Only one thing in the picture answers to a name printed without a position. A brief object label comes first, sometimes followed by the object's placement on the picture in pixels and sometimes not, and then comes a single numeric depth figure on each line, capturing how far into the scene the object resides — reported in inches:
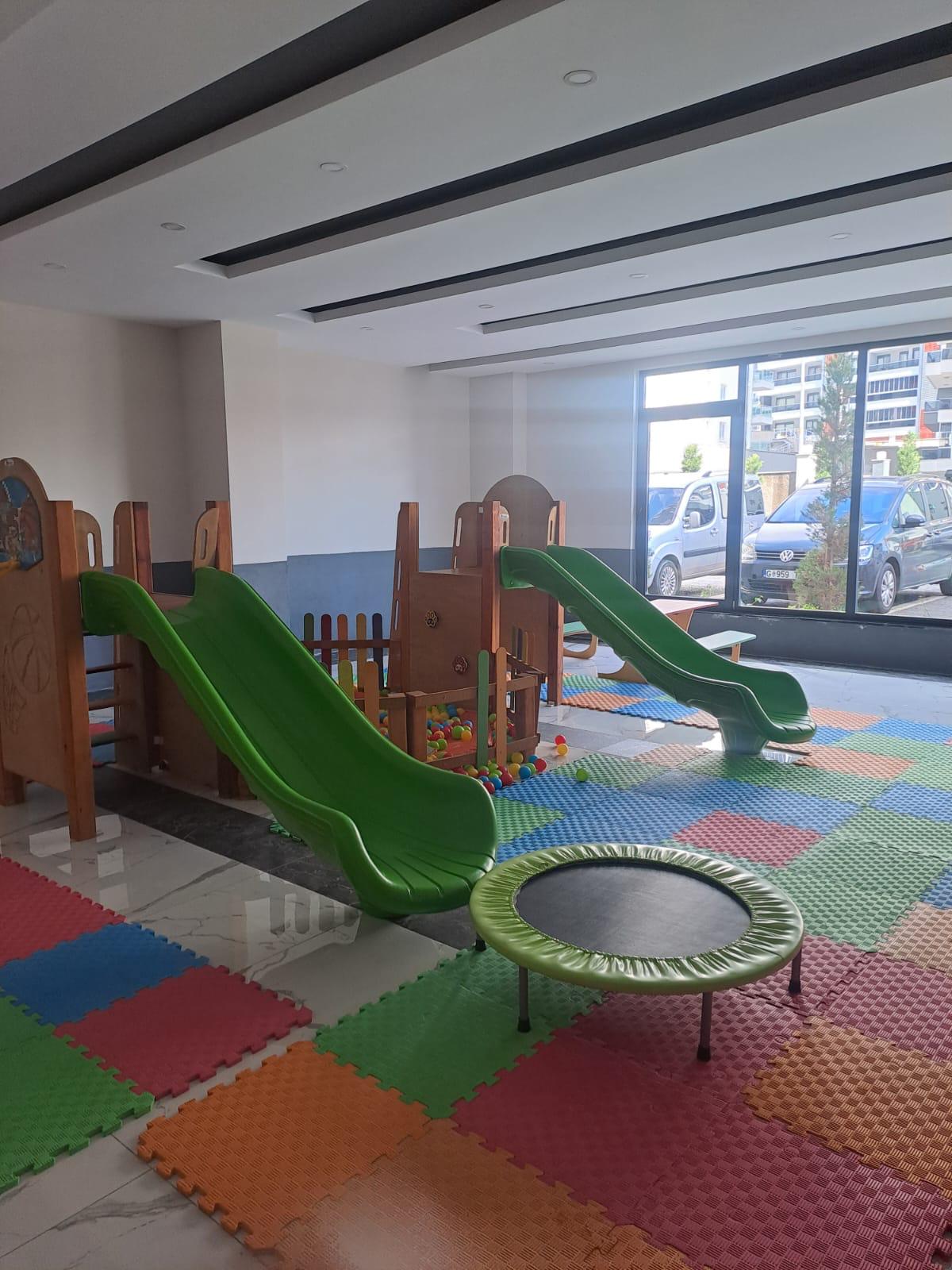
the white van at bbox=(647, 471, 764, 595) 334.6
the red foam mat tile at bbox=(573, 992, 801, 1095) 87.7
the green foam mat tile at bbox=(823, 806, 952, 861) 145.3
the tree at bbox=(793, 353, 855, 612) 304.7
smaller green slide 191.5
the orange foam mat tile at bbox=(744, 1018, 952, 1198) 75.7
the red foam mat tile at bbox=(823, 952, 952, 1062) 92.9
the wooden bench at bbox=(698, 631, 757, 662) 265.9
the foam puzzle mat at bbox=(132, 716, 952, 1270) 67.2
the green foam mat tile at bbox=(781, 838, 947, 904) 129.8
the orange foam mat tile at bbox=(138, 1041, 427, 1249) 71.1
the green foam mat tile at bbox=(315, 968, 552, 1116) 86.0
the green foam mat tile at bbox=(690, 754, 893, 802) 172.1
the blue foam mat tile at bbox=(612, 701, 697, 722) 237.1
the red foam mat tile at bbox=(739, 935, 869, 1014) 100.1
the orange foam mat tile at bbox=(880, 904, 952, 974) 109.4
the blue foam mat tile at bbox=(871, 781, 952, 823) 160.7
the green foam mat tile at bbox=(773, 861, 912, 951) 116.0
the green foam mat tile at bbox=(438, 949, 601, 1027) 98.9
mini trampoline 86.3
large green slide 111.0
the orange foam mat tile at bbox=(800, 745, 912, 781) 184.4
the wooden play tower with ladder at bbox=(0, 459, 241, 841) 153.5
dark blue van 295.0
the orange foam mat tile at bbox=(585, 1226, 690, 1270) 64.4
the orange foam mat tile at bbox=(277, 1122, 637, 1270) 65.5
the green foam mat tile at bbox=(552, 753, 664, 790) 181.2
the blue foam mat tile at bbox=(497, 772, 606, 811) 167.8
